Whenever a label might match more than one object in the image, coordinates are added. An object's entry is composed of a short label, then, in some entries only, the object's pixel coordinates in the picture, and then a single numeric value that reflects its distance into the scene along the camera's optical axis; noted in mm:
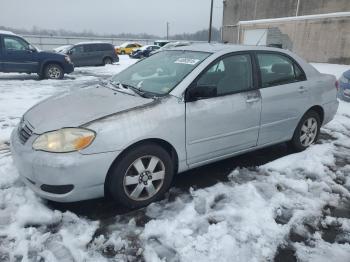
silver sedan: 2854
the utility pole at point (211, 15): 31884
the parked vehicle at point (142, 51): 27411
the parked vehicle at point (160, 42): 33112
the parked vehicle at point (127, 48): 33125
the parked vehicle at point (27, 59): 11477
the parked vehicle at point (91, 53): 18314
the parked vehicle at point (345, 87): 7941
